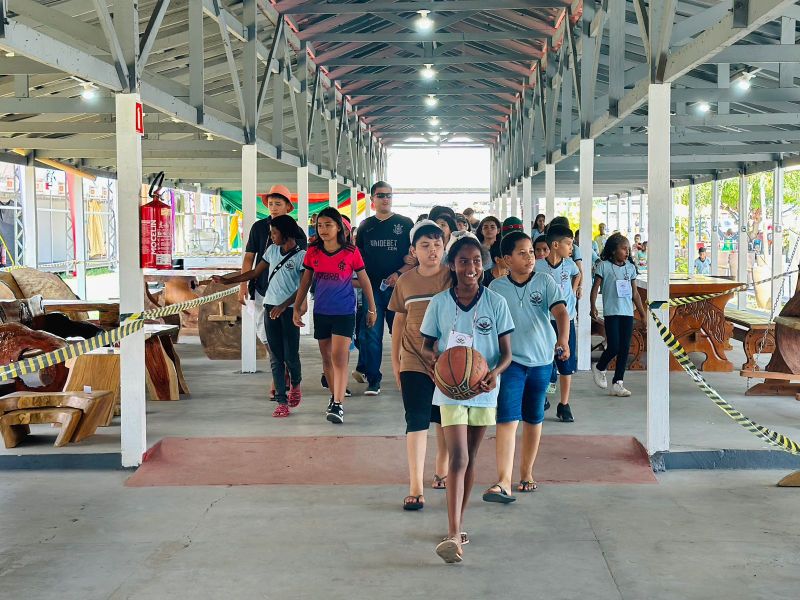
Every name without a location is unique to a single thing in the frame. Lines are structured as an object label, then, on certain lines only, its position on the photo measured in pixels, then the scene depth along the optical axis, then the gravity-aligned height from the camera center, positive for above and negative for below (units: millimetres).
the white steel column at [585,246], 11375 -54
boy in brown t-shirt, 5586 -526
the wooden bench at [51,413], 7316 -1163
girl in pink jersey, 8109 -334
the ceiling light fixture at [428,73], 18002 +2917
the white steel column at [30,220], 16906 +435
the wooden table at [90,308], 11234 -659
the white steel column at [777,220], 18062 +332
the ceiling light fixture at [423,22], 13883 +2924
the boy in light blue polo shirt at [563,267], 8273 -212
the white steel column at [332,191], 19219 +957
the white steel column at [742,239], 20391 +12
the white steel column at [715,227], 22703 +278
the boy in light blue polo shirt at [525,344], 5867 -577
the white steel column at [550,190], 15195 +736
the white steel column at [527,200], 20047 +798
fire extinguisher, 7156 +84
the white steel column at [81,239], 19938 +133
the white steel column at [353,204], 24172 +922
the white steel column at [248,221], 11359 +252
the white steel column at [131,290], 6891 -294
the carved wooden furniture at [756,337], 10938 -1032
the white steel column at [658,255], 7016 -98
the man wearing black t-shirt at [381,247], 9180 -34
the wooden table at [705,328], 11562 -968
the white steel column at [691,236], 24656 +96
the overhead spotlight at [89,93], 12866 +1911
